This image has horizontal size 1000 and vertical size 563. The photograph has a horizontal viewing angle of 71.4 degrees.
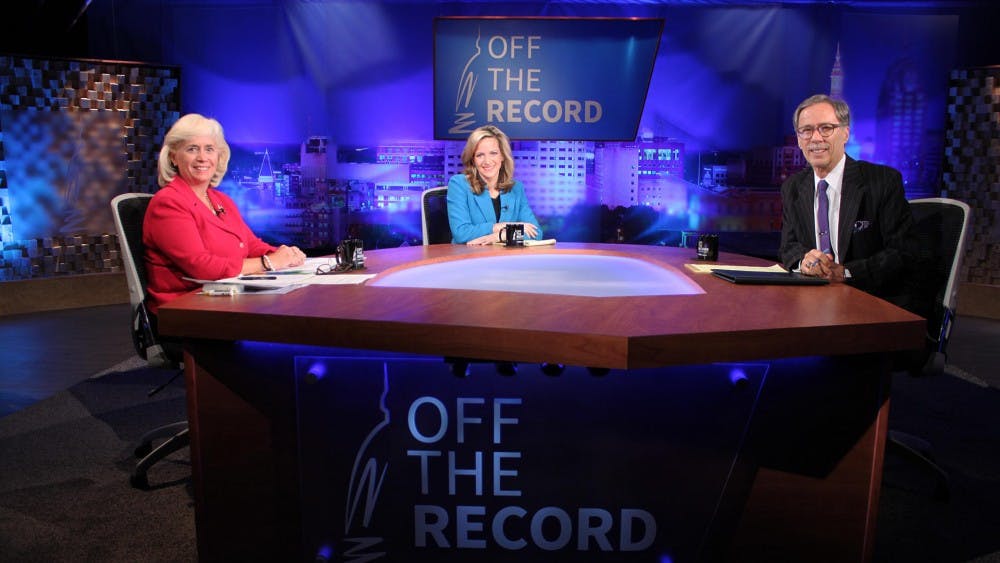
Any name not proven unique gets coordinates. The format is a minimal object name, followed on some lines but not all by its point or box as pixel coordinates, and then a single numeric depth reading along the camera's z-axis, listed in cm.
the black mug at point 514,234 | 317
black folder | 191
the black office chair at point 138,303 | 225
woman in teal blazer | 352
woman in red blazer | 220
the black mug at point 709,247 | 255
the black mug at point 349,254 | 224
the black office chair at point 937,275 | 220
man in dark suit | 231
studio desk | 151
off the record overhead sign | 503
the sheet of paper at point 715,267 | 225
